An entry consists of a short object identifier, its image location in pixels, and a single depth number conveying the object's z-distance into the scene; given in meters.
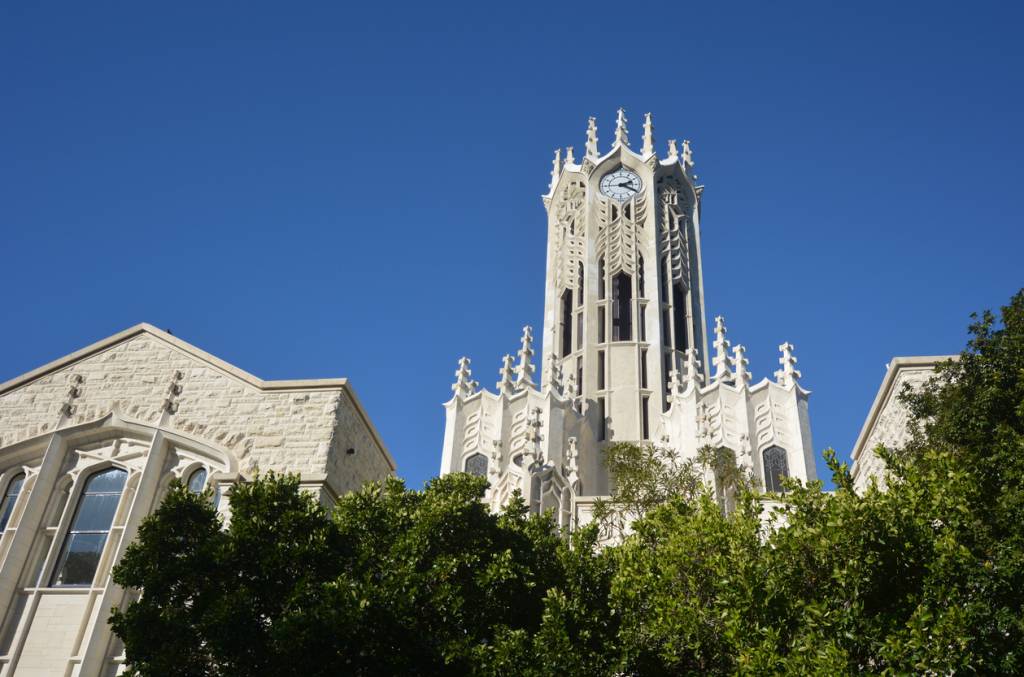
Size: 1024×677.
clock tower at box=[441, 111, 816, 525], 42.72
